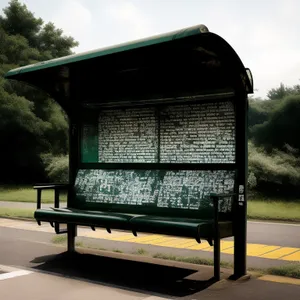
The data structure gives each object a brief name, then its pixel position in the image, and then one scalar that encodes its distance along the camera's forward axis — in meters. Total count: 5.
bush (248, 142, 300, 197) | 18.48
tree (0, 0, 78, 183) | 33.10
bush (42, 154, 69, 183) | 25.17
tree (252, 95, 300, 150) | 23.30
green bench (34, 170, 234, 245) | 5.62
